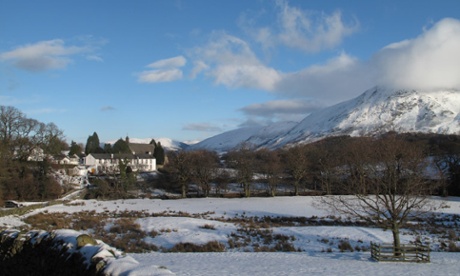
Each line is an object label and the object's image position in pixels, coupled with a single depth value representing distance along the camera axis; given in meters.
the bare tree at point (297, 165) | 68.38
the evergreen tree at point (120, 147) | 119.36
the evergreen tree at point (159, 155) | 125.91
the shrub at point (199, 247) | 25.11
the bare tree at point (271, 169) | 68.62
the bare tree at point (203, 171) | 71.62
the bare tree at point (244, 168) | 67.87
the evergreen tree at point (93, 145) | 122.82
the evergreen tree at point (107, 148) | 123.29
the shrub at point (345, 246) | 25.78
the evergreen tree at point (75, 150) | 120.25
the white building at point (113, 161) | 105.99
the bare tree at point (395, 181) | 23.28
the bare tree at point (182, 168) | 69.56
